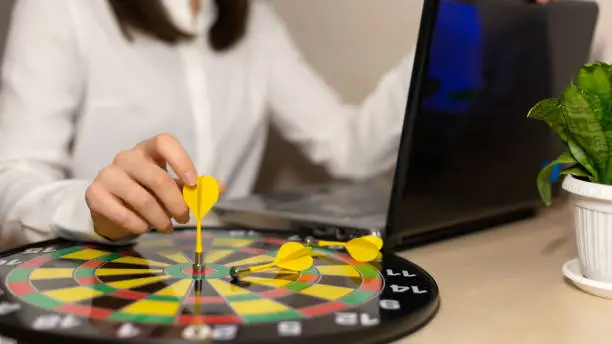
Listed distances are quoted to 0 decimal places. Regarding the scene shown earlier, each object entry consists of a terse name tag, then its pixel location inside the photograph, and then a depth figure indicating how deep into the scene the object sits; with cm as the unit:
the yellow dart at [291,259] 63
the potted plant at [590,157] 64
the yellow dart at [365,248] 68
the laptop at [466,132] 75
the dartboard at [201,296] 47
